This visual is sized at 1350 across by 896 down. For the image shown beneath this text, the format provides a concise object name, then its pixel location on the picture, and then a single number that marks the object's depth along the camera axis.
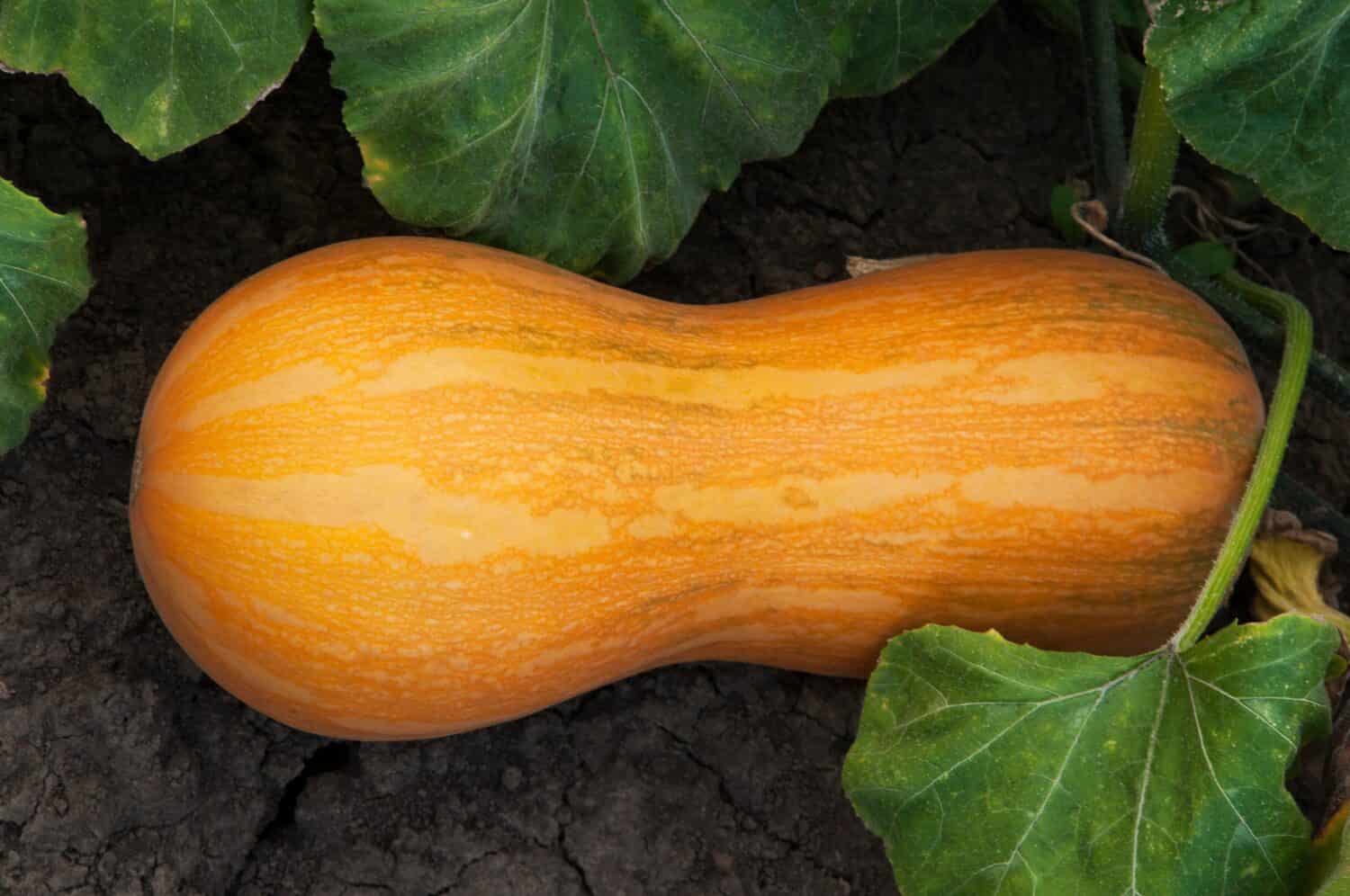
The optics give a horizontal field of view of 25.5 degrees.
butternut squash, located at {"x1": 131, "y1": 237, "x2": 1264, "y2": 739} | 0.94
